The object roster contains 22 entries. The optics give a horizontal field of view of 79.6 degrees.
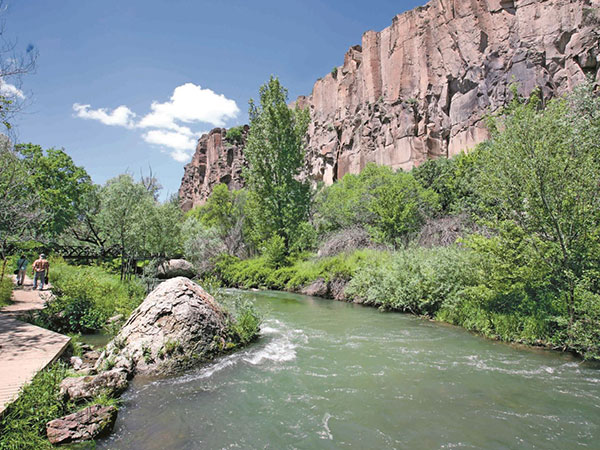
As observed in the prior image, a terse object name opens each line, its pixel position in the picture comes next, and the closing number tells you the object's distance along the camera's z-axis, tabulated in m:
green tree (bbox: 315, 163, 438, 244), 22.50
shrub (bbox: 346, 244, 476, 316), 11.53
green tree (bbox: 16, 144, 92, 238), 28.27
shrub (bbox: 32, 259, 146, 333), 9.38
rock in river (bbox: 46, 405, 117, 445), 4.16
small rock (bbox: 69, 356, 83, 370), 6.43
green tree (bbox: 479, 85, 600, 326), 7.84
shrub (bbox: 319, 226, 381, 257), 21.35
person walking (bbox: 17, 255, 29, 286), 15.06
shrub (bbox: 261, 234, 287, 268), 24.34
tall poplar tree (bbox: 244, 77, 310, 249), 25.91
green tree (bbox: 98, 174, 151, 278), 21.38
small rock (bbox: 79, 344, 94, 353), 7.88
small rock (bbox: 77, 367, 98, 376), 6.07
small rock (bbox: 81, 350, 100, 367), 7.01
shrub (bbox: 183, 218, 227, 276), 29.11
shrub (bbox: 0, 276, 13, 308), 10.39
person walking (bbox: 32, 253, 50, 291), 13.74
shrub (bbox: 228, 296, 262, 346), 8.59
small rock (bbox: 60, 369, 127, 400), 4.87
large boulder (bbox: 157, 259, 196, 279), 29.19
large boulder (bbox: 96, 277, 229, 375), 6.77
